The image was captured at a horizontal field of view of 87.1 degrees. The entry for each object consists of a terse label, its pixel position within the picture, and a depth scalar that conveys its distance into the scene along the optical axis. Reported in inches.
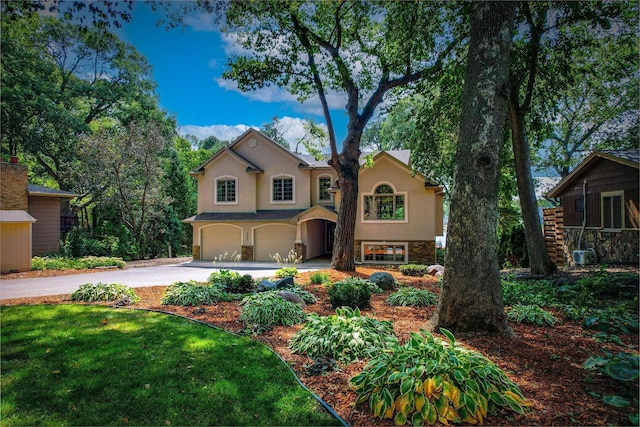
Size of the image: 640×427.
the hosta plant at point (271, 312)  206.7
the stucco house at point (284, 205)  660.7
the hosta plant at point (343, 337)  151.6
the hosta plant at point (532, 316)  194.6
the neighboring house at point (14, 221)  467.5
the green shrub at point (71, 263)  514.3
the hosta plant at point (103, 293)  276.1
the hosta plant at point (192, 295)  264.4
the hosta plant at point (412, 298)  253.9
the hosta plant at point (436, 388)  102.8
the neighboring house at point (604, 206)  373.4
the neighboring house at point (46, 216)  636.7
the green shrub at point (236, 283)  312.3
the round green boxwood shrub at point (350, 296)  236.4
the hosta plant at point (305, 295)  266.4
